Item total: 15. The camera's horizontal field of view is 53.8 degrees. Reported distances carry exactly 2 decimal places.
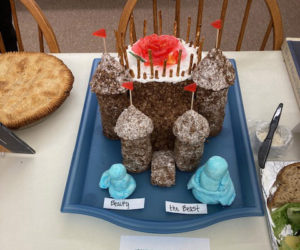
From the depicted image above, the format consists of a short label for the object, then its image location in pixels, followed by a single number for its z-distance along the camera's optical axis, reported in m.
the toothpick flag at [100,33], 0.92
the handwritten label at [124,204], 1.00
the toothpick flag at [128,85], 0.87
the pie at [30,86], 1.15
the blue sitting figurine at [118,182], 0.94
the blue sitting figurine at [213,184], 0.90
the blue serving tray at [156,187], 0.93
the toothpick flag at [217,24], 0.95
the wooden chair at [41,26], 1.44
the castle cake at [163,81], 0.98
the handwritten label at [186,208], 0.99
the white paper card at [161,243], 0.93
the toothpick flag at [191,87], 0.87
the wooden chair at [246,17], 1.45
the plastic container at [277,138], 1.09
